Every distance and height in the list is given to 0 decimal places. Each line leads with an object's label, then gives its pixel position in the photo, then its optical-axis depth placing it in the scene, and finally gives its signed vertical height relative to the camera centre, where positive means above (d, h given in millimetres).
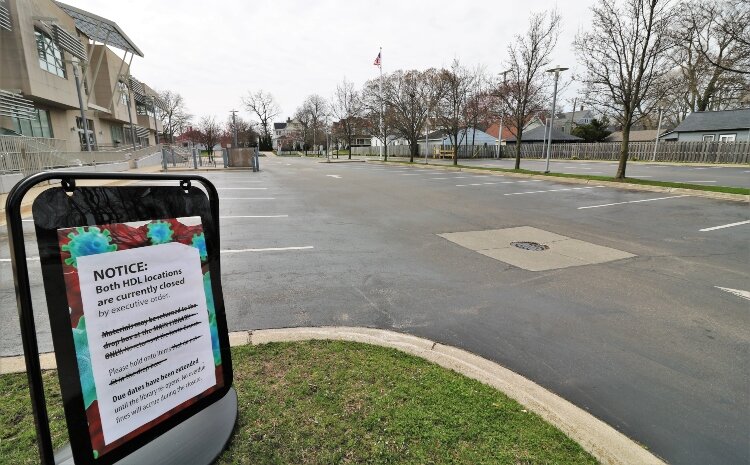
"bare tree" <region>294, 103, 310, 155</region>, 86250 +7767
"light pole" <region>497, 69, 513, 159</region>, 25003 +5228
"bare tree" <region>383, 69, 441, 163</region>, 40562 +6016
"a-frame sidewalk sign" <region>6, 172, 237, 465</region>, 1616 -770
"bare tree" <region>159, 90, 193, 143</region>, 84938 +8589
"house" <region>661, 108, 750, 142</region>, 36406 +2613
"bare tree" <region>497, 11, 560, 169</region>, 23906 +4296
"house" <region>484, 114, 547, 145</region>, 68562 +4477
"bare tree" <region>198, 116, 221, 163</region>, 55962 +5000
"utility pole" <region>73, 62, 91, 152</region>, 24328 +4186
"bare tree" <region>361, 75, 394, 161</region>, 47562 +6018
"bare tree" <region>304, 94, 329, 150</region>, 79894 +8886
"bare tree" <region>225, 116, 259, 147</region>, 83856 +5216
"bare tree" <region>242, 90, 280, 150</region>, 93000 +7616
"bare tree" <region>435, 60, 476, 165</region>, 33188 +4973
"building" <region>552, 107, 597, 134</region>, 88800 +8758
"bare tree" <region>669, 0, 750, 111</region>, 10867 +3894
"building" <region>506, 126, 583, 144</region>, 58000 +2623
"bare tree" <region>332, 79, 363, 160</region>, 60344 +7116
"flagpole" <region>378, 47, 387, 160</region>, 37875 +5836
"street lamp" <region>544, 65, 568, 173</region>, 21547 +4483
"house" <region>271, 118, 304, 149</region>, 99275 +4143
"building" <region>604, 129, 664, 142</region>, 65275 +3158
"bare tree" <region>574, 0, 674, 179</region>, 16094 +4149
